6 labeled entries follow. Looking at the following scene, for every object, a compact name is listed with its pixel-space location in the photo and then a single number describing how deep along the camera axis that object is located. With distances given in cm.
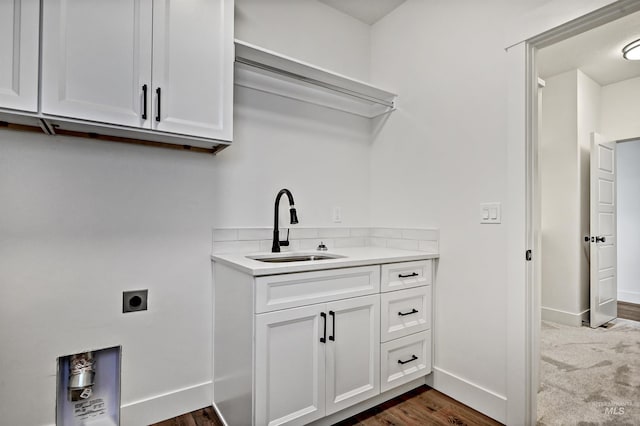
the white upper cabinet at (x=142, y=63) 130
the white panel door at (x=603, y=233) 338
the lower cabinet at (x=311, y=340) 147
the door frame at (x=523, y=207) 170
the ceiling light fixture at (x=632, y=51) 284
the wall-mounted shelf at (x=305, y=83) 192
